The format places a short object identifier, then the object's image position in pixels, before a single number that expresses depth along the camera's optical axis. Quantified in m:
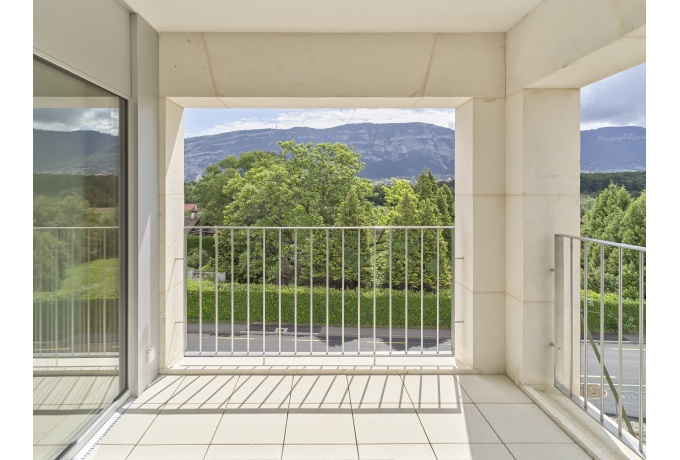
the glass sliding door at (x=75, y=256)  2.14
